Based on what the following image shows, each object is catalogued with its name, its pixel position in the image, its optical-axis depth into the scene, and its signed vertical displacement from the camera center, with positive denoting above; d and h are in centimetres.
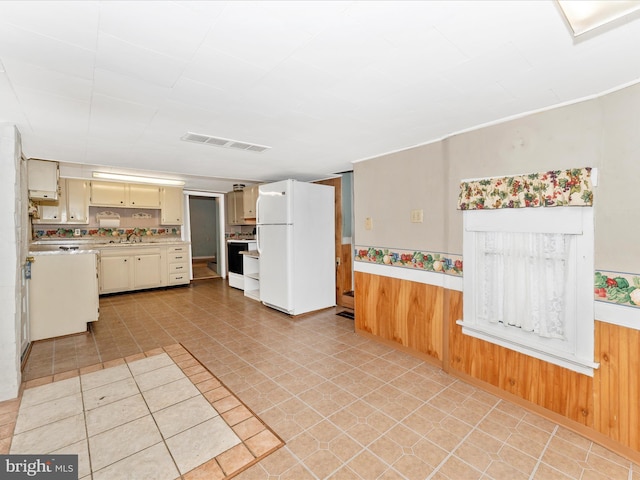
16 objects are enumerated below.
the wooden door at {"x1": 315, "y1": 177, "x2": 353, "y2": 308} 475 -44
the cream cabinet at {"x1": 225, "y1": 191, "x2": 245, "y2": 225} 641 +60
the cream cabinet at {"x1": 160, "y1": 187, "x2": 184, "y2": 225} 612 +64
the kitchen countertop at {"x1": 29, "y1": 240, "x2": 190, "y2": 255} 492 -14
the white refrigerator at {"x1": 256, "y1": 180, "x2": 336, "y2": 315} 418 -19
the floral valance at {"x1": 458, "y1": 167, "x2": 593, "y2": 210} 186 +27
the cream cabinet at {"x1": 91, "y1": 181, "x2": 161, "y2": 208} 545 +81
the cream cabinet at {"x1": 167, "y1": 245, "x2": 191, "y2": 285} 603 -61
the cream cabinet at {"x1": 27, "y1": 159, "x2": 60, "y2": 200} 326 +67
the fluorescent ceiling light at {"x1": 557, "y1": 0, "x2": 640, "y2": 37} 108 +82
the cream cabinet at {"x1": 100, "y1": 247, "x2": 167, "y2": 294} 534 -62
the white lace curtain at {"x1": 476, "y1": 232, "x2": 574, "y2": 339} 200 -38
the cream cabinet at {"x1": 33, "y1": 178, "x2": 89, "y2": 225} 504 +56
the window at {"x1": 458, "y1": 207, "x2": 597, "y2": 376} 188 -39
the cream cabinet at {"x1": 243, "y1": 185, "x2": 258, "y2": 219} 542 +62
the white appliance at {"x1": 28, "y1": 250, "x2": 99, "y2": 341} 335 -66
